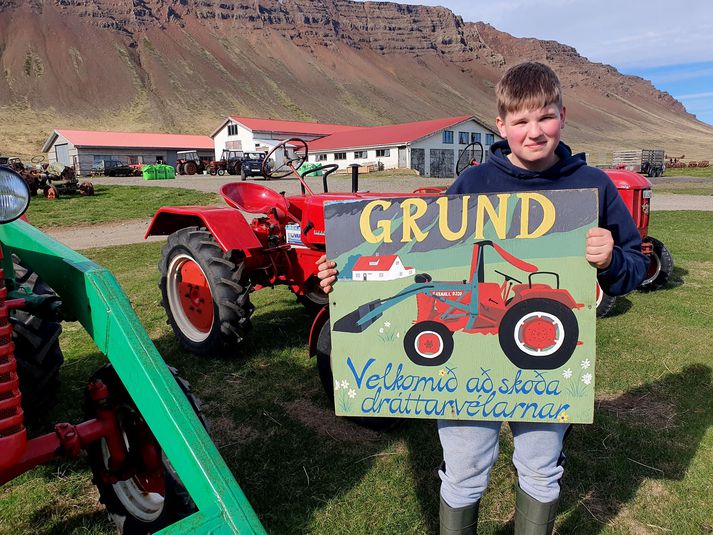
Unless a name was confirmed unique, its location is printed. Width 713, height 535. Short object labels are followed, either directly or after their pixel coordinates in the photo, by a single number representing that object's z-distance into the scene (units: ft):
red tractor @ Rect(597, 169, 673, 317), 17.11
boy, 4.86
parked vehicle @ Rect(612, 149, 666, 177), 104.33
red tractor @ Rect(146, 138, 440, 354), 11.62
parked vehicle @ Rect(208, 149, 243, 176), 100.63
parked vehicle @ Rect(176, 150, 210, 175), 106.93
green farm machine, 4.42
